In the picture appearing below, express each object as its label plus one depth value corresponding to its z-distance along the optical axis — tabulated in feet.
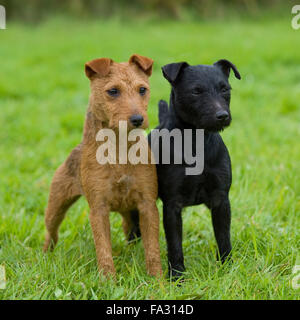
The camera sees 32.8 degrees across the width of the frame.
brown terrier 11.14
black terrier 11.32
